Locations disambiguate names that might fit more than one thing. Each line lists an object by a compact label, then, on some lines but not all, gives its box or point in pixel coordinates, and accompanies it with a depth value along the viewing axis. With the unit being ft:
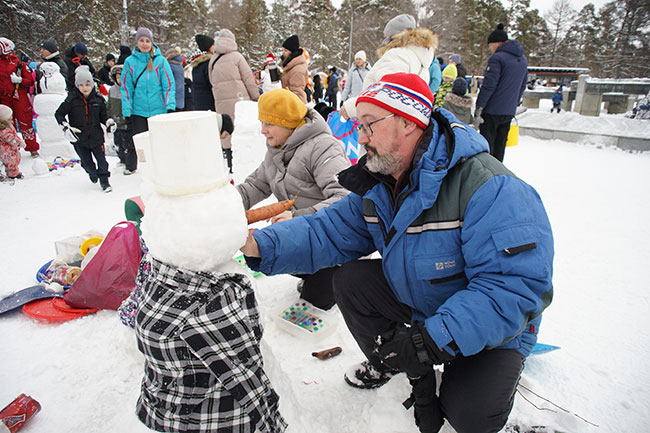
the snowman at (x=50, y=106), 21.62
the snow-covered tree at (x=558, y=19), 121.90
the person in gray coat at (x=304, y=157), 7.73
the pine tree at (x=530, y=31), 116.88
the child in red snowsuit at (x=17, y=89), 21.63
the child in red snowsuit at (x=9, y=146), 17.88
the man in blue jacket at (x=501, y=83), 15.87
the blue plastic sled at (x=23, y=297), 7.89
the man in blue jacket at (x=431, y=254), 4.05
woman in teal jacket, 16.19
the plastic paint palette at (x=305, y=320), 7.24
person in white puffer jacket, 11.71
